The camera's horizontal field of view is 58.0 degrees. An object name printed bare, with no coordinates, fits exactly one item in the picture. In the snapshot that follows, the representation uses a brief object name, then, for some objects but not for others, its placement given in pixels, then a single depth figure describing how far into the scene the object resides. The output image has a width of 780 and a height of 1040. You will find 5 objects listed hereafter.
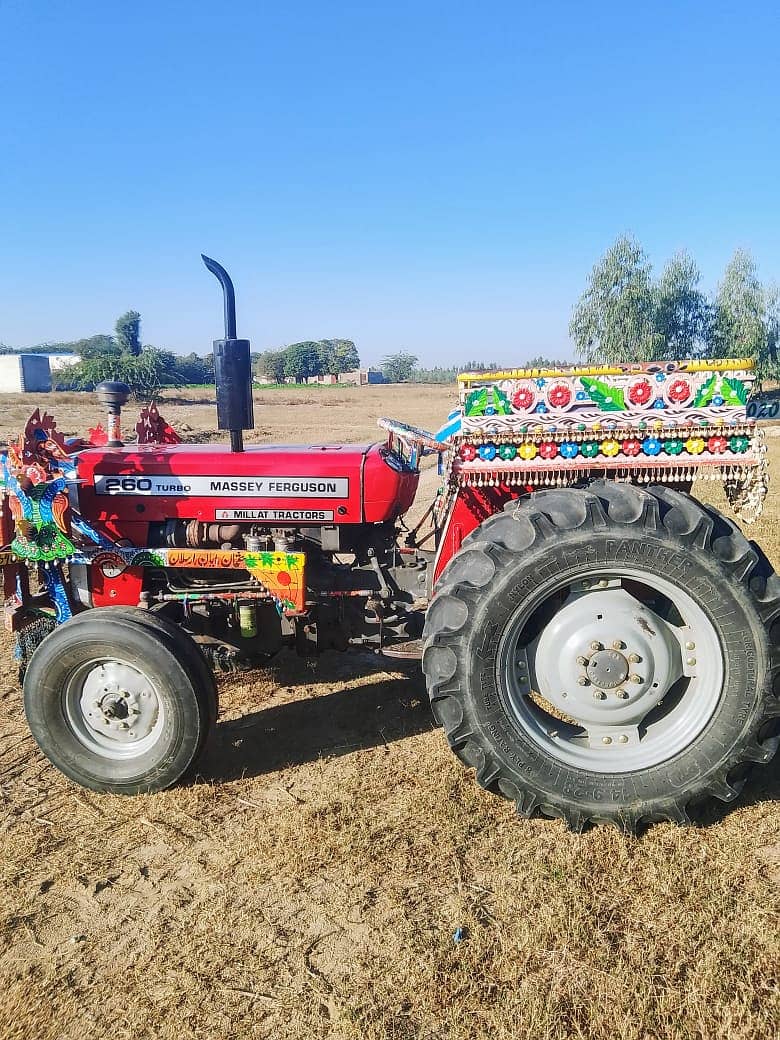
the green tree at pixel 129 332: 73.88
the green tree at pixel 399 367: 137.25
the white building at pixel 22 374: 68.31
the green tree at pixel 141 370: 52.69
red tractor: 2.99
